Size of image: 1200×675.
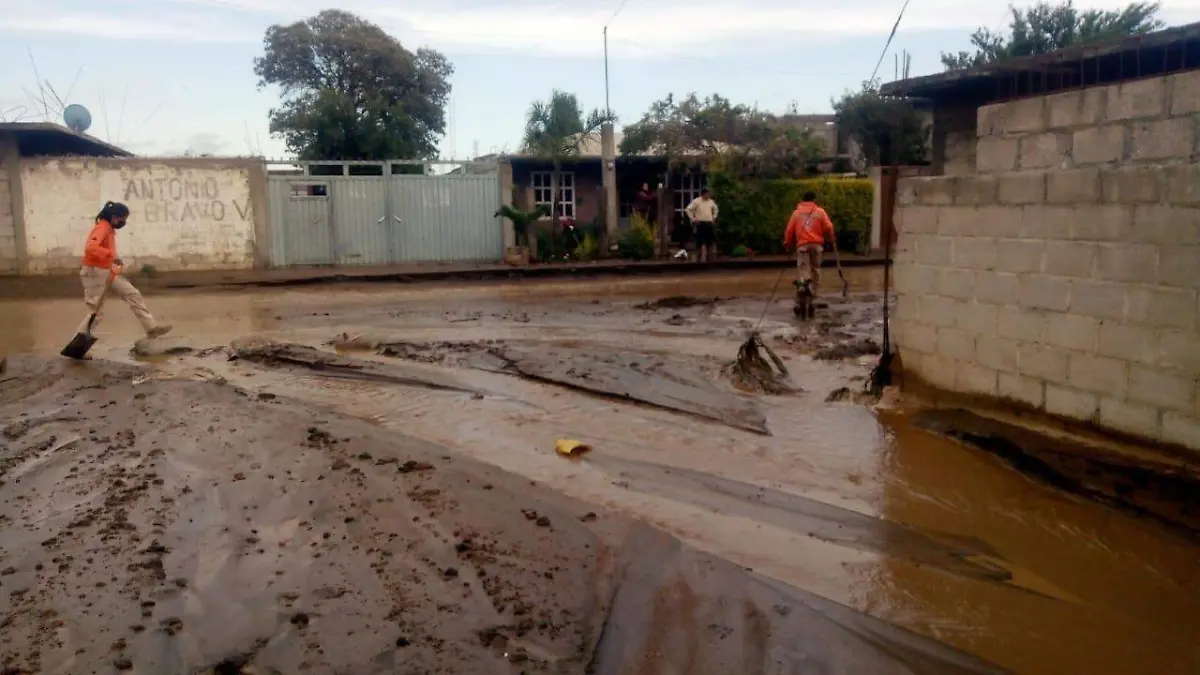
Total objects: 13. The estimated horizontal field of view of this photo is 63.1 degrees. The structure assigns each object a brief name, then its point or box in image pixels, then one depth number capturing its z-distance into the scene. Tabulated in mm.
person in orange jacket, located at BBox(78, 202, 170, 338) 10312
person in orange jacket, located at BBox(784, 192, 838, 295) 13055
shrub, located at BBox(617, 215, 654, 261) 22391
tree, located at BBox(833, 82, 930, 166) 30500
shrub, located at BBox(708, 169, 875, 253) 22906
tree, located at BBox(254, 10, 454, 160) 31281
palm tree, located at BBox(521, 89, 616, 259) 22125
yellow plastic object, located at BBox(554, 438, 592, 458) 6594
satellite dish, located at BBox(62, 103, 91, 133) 21578
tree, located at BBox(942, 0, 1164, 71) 27797
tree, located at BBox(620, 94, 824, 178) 22688
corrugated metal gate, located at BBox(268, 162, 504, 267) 20656
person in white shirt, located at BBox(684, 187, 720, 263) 21453
